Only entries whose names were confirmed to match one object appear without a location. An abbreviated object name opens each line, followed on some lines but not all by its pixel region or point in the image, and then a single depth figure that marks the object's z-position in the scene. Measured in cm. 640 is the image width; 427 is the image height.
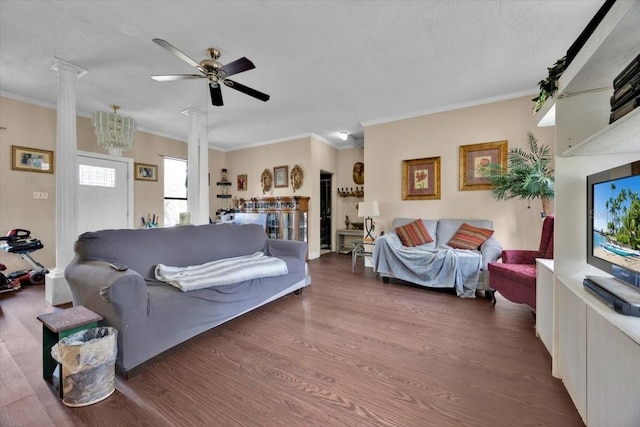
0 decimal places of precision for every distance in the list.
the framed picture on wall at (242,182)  647
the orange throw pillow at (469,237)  341
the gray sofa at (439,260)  304
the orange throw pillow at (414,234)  384
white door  434
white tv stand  91
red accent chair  228
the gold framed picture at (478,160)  375
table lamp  436
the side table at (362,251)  436
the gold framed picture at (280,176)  584
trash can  137
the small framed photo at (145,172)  502
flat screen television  106
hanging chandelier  330
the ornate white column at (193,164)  417
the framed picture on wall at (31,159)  366
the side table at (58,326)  145
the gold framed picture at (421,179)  421
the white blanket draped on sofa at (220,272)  201
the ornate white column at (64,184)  289
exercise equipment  319
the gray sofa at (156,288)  158
